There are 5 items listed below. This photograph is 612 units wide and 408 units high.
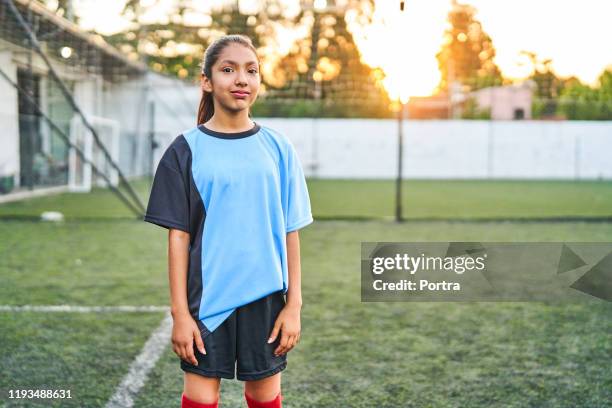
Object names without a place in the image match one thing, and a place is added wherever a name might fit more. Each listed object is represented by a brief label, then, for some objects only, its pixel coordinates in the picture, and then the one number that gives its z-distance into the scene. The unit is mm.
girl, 1787
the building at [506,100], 20538
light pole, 9156
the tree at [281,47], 13391
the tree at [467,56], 15445
